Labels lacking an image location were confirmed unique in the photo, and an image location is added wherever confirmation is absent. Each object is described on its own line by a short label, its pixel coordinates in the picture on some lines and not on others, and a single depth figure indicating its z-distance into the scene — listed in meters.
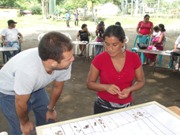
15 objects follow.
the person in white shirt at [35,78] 1.57
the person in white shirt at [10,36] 7.29
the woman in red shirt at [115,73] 1.97
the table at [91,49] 8.04
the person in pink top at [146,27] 8.09
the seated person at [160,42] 6.96
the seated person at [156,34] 7.06
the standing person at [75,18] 20.08
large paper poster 1.57
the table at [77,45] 7.70
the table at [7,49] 6.43
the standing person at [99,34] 7.98
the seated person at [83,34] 8.36
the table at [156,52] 6.30
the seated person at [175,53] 6.10
